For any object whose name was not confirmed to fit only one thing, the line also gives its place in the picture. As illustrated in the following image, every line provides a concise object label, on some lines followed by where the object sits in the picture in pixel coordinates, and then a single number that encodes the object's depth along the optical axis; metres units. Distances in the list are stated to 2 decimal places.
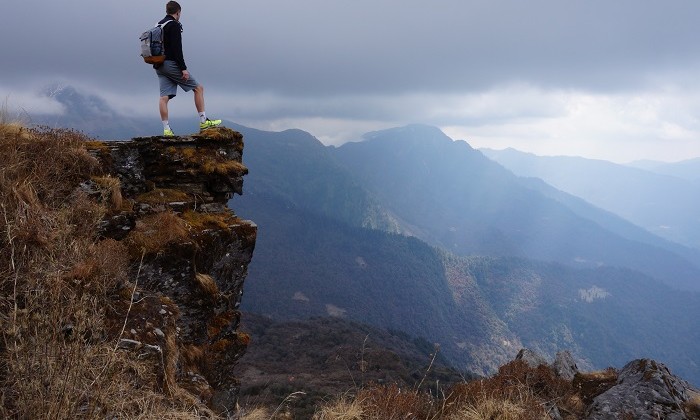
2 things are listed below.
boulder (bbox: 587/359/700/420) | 6.72
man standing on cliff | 9.87
